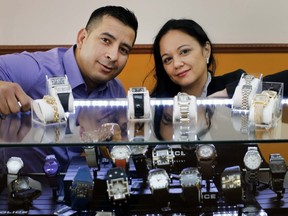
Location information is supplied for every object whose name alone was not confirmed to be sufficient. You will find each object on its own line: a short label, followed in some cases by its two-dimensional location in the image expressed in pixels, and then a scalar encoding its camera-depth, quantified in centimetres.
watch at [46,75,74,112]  109
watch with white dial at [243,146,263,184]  117
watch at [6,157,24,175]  117
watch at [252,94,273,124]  99
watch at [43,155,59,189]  116
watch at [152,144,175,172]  113
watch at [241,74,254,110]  113
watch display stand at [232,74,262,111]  113
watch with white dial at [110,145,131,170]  110
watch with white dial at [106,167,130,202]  106
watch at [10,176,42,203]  109
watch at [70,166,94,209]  106
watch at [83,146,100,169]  115
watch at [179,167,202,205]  107
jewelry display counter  92
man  166
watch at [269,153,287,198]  113
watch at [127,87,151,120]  105
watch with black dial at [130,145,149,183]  112
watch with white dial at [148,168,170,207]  108
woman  205
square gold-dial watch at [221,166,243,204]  107
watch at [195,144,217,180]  113
